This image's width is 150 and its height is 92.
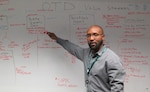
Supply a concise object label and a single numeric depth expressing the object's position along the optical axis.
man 2.11
